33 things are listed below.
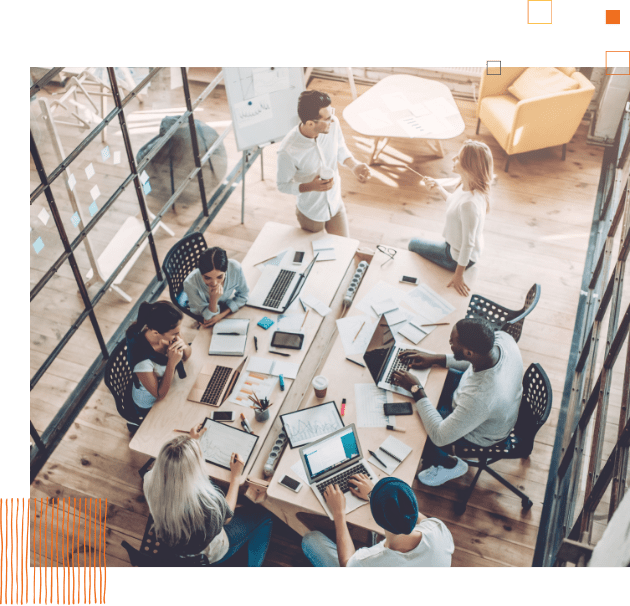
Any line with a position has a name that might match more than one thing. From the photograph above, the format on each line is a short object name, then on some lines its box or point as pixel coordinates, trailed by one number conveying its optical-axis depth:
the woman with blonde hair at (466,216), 3.52
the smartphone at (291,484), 2.86
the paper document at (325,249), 3.96
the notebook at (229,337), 3.38
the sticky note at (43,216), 3.26
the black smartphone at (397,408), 3.13
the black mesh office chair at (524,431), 3.09
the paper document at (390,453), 2.93
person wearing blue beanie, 2.30
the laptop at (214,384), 3.18
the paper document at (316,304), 3.62
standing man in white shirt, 3.82
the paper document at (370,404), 3.10
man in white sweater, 2.77
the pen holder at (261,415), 3.07
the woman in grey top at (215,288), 3.36
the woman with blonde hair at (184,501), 2.34
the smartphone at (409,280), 3.80
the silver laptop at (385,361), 3.25
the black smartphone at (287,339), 3.42
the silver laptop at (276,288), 3.61
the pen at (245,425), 3.06
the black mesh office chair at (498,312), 3.56
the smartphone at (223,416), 3.10
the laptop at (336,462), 2.85
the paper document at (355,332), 3.42
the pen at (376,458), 2.94
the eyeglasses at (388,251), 3.94
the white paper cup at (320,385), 3.15
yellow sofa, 5.35
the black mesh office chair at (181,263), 3.78
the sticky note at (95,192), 3.74
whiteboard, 4.62
